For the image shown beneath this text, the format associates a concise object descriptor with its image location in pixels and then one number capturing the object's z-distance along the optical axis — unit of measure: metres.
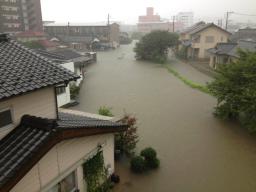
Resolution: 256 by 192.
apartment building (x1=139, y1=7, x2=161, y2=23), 166.00
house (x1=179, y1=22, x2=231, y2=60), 38.91
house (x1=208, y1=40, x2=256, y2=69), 27.38
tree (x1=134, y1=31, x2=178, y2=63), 39.19
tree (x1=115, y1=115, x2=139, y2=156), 11.18
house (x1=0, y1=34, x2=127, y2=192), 5.21
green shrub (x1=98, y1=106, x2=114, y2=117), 13.64
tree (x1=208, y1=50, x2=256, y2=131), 12.97
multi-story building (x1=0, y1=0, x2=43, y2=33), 59.25
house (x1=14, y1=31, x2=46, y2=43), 50.64
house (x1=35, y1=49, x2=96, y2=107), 17.30
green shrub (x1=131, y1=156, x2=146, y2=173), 10.00
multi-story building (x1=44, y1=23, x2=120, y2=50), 58.53
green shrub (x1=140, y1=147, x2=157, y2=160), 10.41
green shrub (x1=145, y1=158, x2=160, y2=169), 10.50
